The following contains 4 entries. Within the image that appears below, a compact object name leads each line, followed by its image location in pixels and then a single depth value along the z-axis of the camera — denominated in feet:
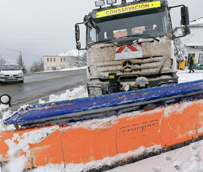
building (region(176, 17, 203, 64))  95.66
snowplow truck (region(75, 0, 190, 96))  12.10
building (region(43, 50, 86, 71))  236.02
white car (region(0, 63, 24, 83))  39.88
